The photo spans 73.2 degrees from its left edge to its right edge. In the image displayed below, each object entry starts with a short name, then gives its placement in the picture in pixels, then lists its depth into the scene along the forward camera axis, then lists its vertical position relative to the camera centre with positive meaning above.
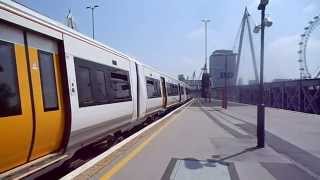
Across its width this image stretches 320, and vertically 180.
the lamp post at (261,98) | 6.34 -0.62
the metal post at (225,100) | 20.86 -2.10
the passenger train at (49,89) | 3.09 -0.07
